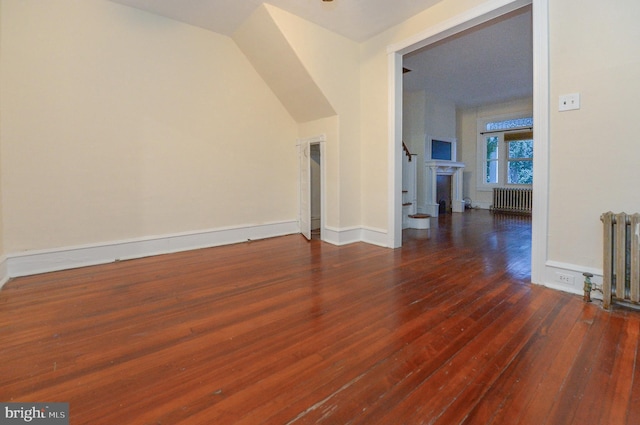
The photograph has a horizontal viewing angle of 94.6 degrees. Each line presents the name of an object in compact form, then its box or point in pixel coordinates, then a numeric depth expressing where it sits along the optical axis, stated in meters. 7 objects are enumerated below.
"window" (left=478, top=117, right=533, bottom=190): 8.09
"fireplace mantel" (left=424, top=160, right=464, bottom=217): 7.34
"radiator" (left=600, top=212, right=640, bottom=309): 2.03
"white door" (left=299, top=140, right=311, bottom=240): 4.70
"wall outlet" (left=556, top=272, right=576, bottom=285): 2.44
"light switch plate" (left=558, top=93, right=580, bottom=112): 2.35
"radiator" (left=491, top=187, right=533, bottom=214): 7.84
